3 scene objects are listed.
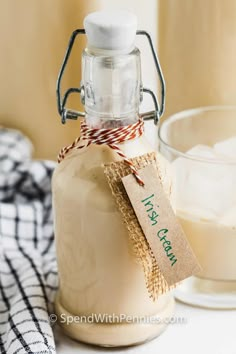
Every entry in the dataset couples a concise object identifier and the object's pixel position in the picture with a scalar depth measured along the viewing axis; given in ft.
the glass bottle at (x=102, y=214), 1.69
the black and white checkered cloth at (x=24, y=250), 1.82
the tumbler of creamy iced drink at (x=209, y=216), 1.90
